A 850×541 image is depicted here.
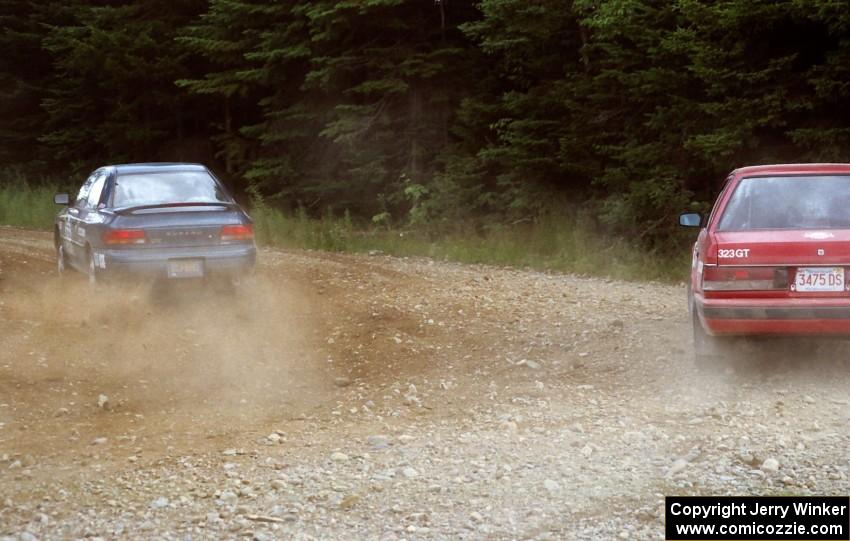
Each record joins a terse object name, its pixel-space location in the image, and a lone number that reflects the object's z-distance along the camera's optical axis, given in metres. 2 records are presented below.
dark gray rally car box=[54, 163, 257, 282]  23.34
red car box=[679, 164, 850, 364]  15.91
